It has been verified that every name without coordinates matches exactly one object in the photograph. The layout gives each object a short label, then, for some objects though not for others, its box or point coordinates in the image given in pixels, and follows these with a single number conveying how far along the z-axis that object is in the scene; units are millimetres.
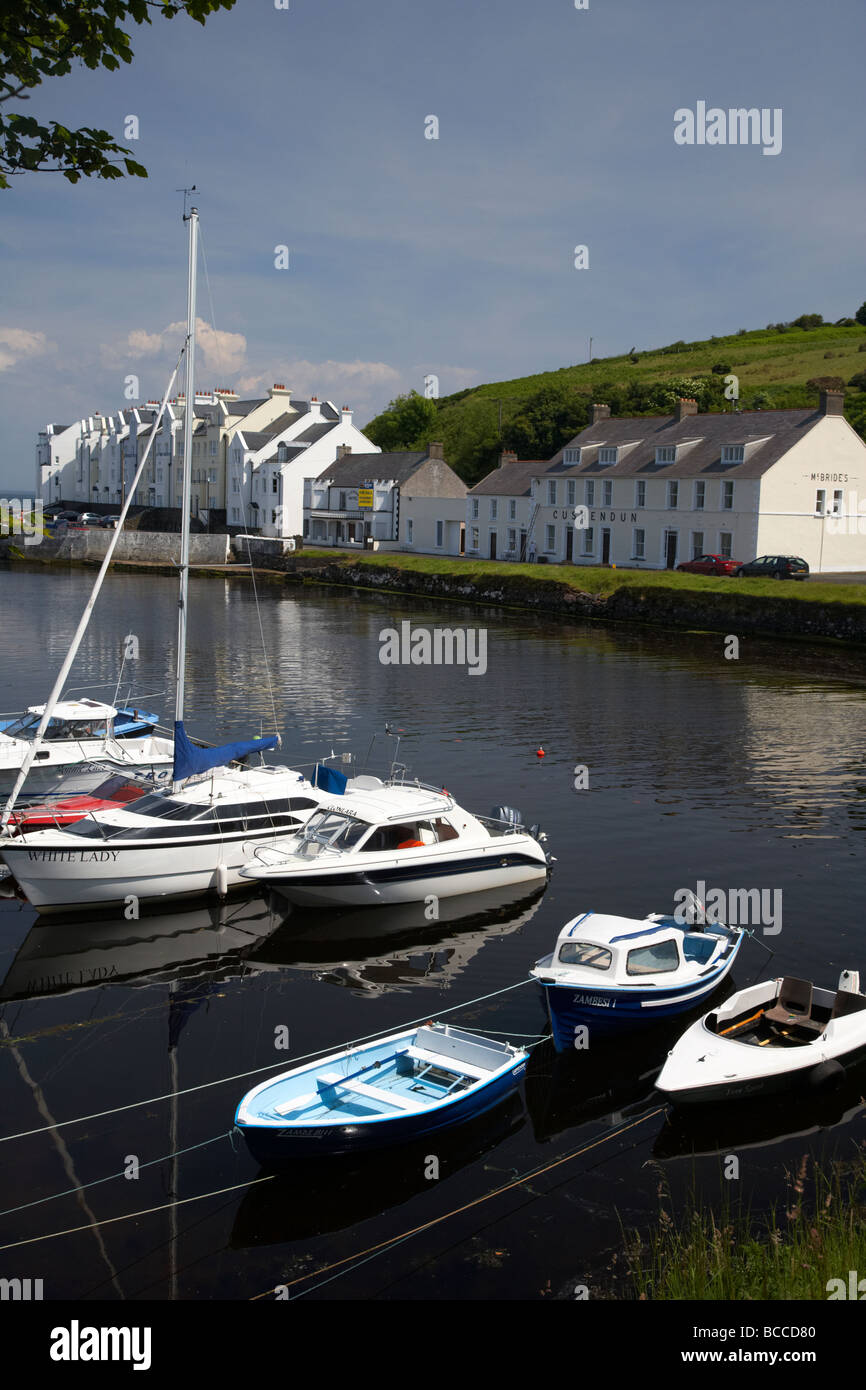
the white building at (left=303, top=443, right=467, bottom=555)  97125
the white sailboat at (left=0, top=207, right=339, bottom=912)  20672
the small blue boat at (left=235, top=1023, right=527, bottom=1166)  13008
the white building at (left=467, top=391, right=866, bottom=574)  66438
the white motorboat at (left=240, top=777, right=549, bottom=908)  21016
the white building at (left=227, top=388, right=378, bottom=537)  108000
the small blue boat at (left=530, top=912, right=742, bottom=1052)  16250
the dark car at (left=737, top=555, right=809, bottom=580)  64250
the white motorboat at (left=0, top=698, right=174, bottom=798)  27891
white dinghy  14625
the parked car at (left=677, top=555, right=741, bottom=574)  67062
